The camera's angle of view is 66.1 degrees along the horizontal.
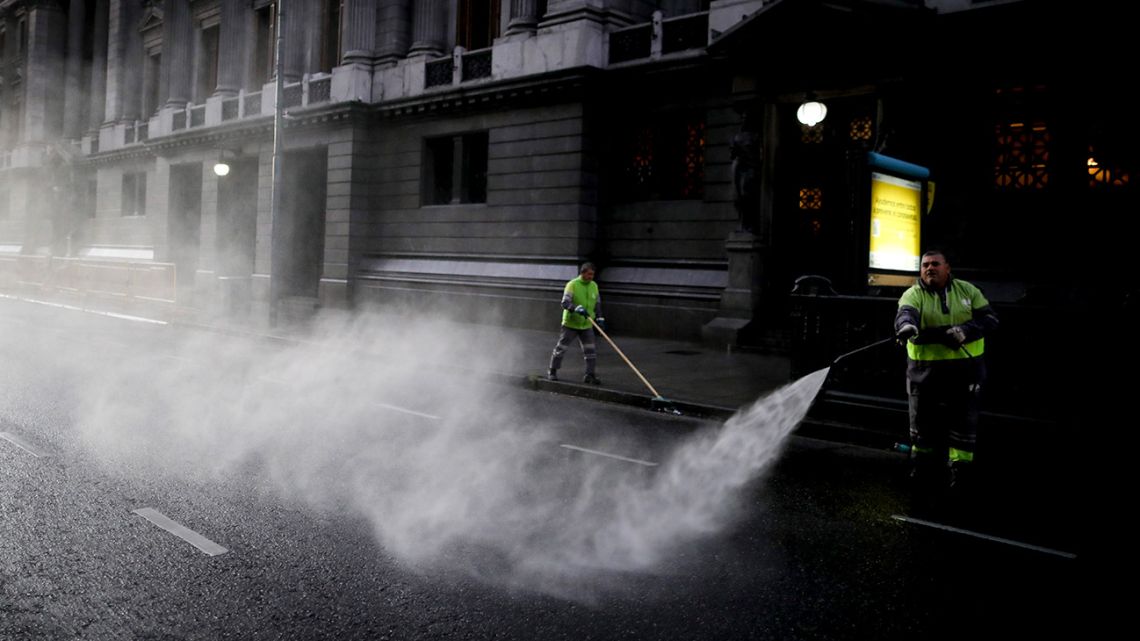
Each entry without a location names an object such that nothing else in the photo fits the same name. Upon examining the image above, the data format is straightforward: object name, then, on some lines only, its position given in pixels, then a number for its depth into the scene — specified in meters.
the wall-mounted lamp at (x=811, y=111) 12.77
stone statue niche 17.67
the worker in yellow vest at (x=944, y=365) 6.59
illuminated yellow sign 10.61
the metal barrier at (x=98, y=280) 26.11
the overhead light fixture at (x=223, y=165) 25.00
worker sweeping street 12.45
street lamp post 20.66
